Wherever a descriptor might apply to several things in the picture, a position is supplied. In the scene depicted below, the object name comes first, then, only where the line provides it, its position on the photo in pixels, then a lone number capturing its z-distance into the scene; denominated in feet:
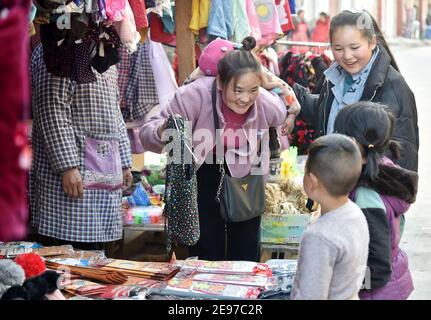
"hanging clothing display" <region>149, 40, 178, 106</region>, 20.66
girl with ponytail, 10.26
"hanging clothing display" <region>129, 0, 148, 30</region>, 14.55
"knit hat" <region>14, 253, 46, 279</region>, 10.91
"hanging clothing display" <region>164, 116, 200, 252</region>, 12.82
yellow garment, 17.87
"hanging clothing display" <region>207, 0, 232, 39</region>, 18.35
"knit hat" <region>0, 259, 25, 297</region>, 10.34
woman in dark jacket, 12.76
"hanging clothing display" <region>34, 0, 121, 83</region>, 12.30
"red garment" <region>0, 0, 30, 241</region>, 5.05
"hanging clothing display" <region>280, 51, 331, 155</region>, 24.48
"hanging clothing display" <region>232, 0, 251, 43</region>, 19.83
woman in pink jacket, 13.14
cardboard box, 16.17
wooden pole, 17.33
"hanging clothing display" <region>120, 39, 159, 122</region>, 20.56
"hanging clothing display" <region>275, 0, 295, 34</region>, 23.77
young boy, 8.91
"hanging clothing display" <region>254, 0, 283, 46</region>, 22.06
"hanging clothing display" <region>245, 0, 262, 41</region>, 21.21
